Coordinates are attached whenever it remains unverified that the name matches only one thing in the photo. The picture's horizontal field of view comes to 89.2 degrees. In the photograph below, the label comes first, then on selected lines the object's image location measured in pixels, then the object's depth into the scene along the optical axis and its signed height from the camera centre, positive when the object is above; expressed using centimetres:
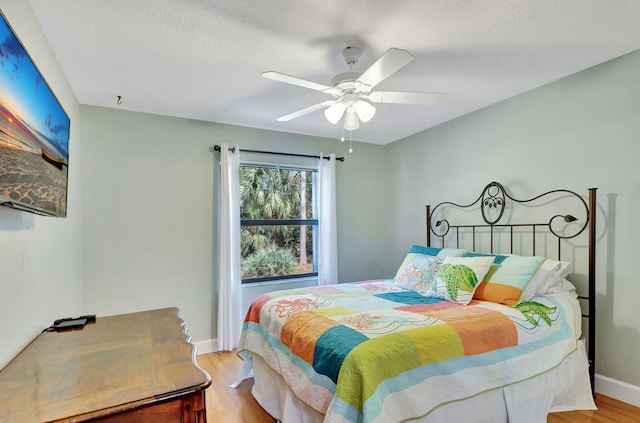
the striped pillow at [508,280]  225 -49
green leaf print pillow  235 -50
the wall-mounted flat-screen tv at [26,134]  111 +32
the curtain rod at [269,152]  336 +66
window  365 -12
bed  153 -68
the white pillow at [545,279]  228 -48
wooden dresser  96 -58
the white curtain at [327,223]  381 -13
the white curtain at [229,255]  325 -44
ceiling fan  176 +74
